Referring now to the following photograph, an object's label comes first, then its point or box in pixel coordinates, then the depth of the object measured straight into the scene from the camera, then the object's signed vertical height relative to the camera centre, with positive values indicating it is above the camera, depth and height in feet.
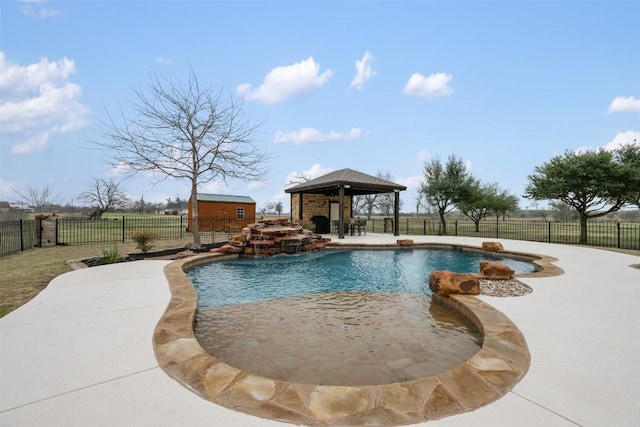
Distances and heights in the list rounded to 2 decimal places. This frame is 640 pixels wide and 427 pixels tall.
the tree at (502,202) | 66.03 +2.71
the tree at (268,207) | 149.28 +3.90
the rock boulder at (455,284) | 14.32 -3.63
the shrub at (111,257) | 22.04 -3.32
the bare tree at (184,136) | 32.42 +9.44
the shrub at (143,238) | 26.76 -2.23
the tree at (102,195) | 84.07 +5.88
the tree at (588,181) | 39.63 +4.63
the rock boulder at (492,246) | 32.04 -3.81
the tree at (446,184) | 60.23 +6.32
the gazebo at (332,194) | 47.22 +4.01
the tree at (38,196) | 87.76 +5.88
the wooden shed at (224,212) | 62.21 +0.51
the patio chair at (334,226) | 54.29 -2.39
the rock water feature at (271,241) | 30.96 -3.04
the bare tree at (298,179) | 103.14 +12.81
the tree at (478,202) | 61.82 +2.57
